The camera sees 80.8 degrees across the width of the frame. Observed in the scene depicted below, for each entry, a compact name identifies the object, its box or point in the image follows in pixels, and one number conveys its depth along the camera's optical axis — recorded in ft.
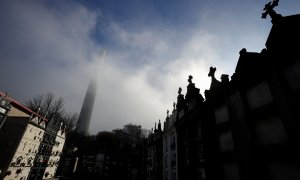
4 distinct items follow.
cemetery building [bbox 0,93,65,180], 98.63
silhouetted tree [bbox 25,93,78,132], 164.55
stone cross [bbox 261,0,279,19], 31.28
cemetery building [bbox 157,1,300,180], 25.67
